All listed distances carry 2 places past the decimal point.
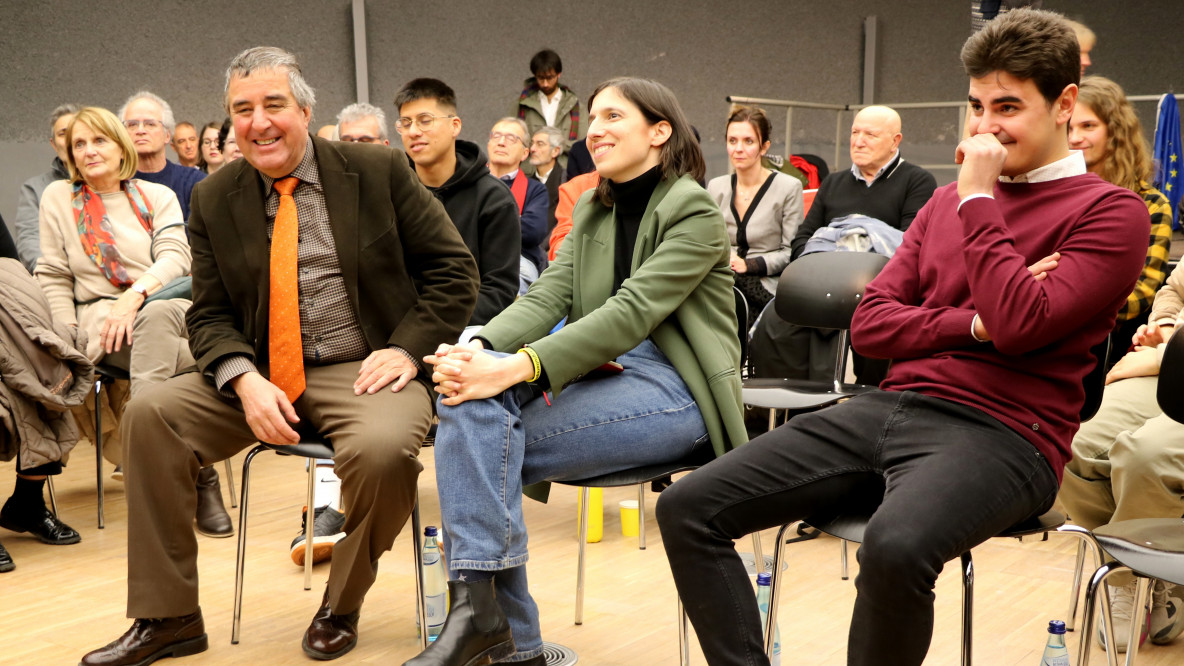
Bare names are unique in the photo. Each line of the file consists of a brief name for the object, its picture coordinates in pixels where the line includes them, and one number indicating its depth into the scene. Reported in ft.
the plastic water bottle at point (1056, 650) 5.93
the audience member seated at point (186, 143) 19.47
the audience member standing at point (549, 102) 22.61
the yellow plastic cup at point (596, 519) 10.31
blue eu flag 15.55
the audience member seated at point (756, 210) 13.57
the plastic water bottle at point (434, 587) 7.61
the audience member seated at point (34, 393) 9.78
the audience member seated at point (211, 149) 17.63
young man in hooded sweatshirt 10.18
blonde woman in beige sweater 10.58
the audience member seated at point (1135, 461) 6.72
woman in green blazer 6.13
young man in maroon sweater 5.11
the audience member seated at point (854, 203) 12.09
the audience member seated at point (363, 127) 13.57
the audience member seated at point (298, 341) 7.18
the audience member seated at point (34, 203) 13.06
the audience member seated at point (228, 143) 15.97
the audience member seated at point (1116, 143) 8.40
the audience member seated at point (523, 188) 13.44
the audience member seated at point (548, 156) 20.29
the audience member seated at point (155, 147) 13.71
